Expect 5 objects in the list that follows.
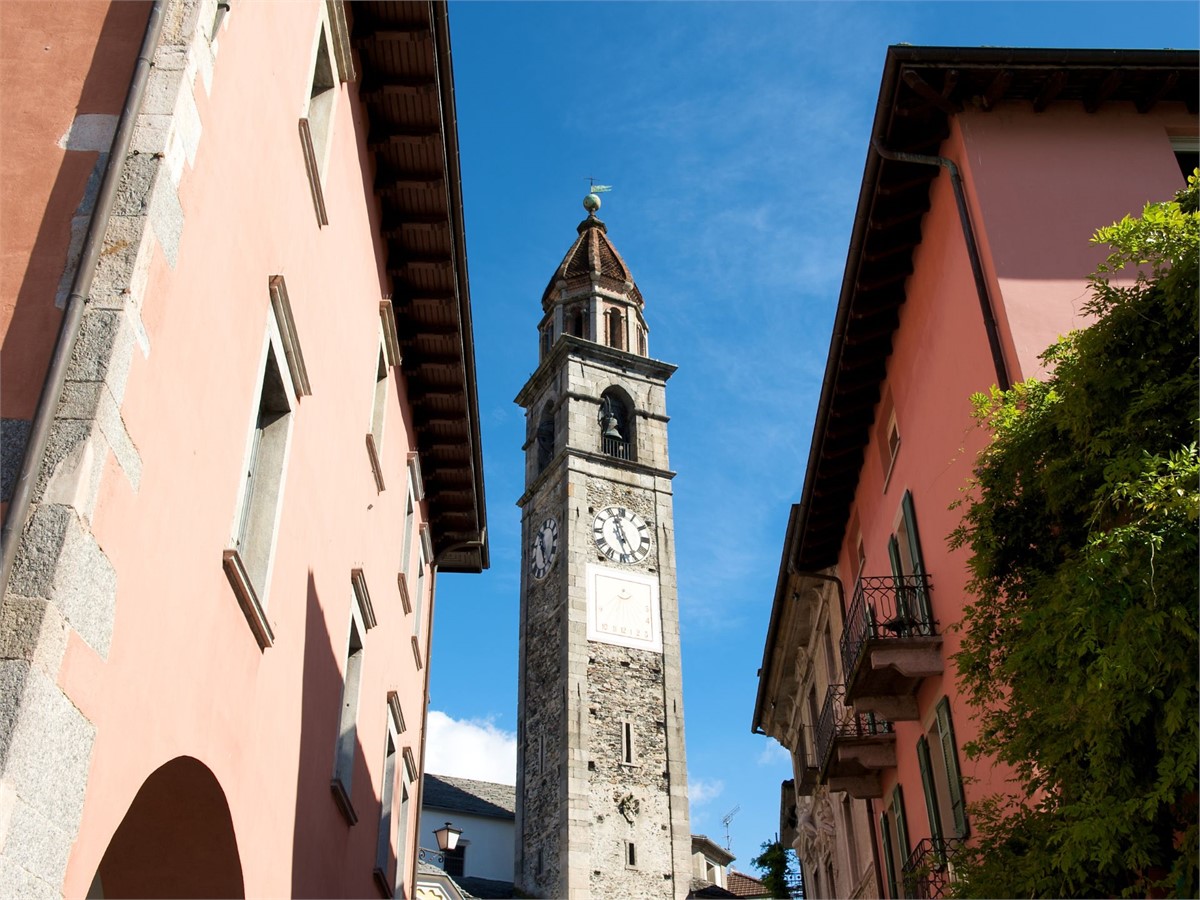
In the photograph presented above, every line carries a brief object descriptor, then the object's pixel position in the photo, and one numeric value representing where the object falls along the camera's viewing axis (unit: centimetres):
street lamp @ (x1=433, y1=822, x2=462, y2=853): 1855
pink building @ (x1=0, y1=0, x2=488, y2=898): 438
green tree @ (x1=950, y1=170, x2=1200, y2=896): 596
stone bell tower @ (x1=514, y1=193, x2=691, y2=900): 3647
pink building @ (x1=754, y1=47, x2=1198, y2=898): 1056
